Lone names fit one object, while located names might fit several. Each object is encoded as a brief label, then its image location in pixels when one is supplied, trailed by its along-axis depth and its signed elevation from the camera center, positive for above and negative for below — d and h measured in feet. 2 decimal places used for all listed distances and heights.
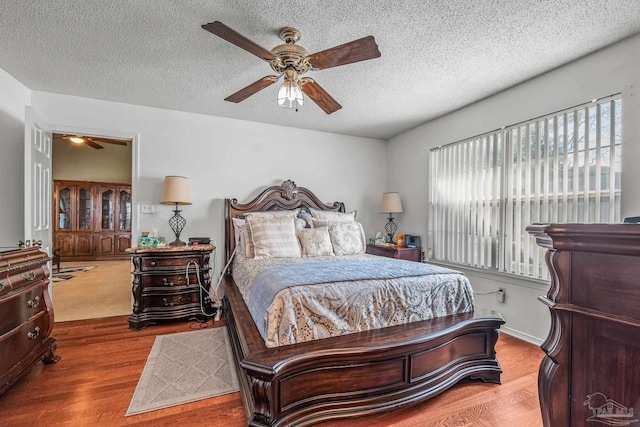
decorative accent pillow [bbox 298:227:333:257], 10.44 -1.08
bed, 4.91 -3.02
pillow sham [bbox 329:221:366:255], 10.98 -1.00
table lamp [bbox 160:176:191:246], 10.74 +0.71
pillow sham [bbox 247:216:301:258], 9.97 -0.92
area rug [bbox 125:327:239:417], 6.09 -3.96
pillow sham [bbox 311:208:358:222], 12.59 -0.14
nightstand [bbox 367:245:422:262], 12.36 -1.71
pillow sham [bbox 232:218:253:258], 10.37 -0.98
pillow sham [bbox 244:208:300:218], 11.19 -0.07
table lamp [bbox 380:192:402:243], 13.97 +0.51
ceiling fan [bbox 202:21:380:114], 5.64 +3.33
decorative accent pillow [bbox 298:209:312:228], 11.88 -0.19
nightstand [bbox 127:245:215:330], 9.91 -2.59
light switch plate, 11.57 +0.14
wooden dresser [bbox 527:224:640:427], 1.93 -0.81
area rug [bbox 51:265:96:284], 17.18 -4.14
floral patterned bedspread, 5.59 -2.00
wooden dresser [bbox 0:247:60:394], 5.72 -2.34
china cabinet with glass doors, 22.97 -0.82
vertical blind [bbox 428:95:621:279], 7.43 +0.97
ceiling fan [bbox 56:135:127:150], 17.86 +4.34
